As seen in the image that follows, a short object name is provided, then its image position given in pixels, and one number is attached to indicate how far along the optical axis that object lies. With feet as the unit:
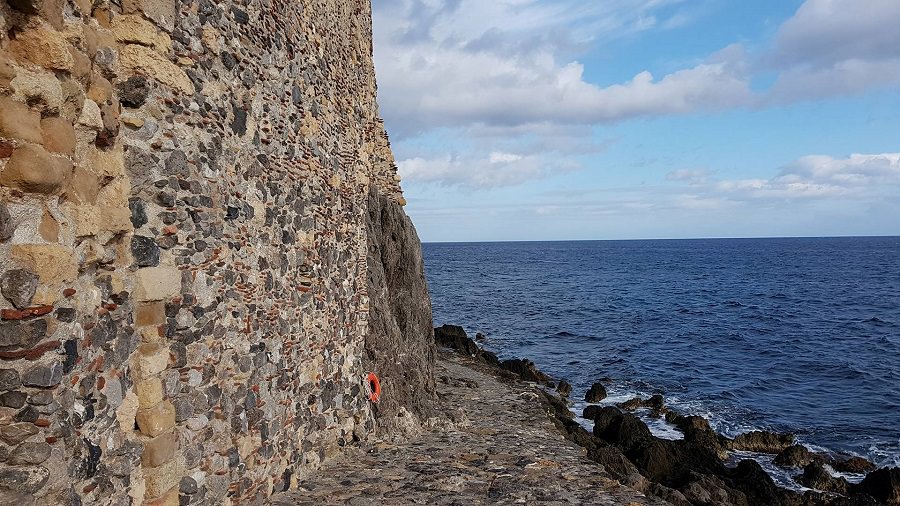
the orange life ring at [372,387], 37.81
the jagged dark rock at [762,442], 59.98
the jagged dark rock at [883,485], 46.91
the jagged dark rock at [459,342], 94.12
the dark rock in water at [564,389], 78.74
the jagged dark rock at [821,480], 49.98
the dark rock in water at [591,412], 67.67
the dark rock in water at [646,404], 72.84
